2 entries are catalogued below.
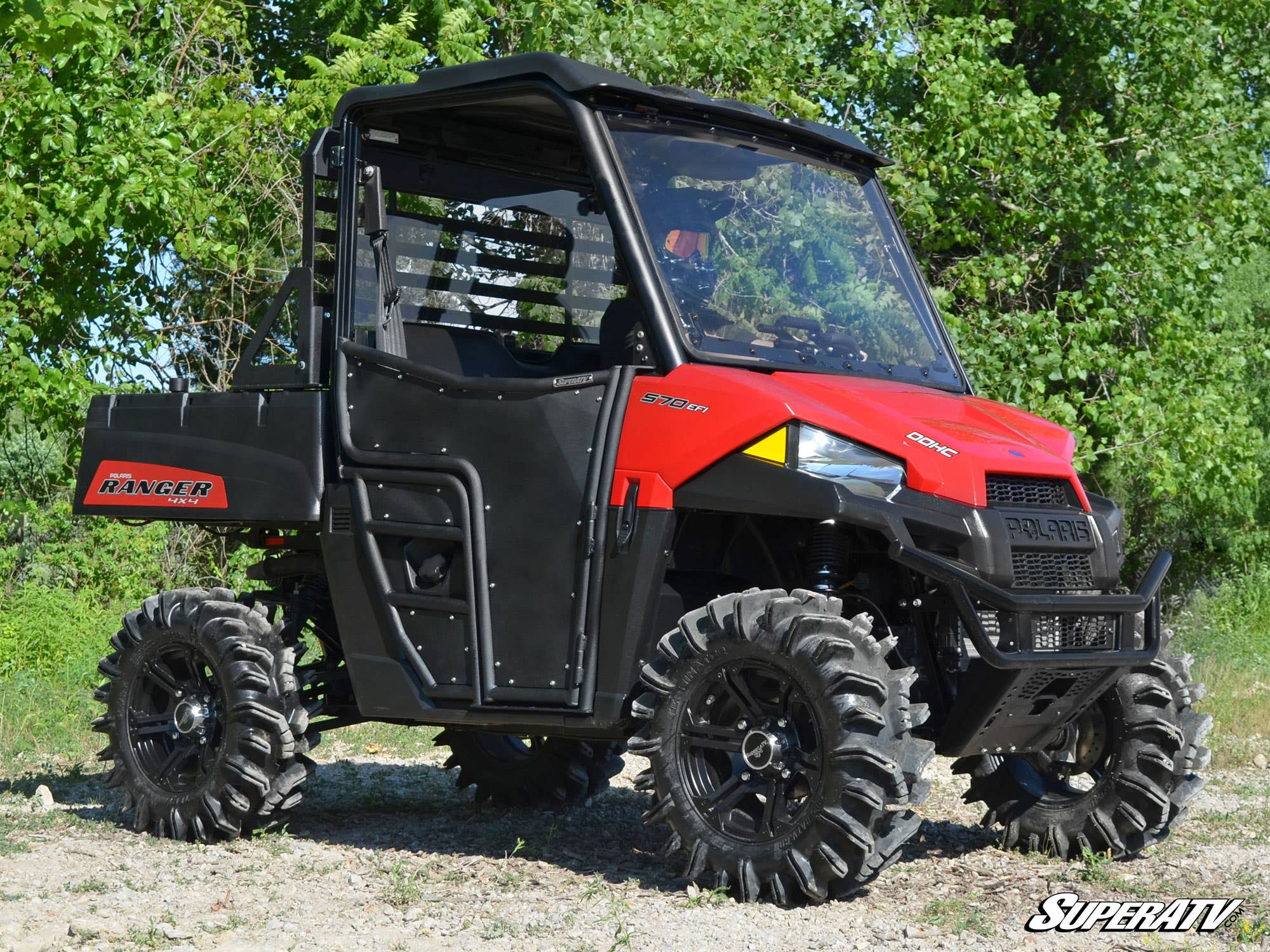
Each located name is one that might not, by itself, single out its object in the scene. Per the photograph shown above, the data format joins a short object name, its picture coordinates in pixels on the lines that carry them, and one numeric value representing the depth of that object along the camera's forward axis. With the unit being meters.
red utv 5.25
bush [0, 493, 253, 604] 13.69
